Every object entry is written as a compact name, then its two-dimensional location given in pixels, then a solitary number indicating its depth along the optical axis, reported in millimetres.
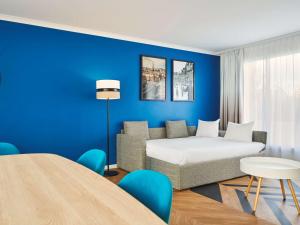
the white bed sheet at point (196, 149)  3355
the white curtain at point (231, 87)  5534
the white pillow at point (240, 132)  4367
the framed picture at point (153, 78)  4867
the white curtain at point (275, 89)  4570
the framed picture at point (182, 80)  5305
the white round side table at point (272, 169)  2514
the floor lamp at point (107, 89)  3895
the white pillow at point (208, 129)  4906
